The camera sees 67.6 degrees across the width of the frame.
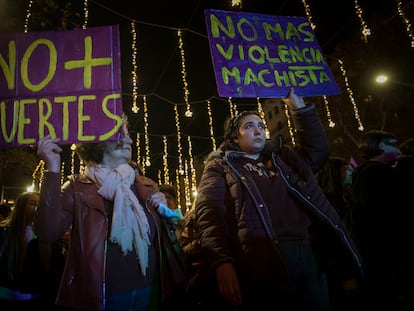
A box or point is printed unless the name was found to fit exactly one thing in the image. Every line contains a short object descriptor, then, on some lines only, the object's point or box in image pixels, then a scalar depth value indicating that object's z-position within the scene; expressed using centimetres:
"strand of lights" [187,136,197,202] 1773
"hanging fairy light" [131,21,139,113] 675
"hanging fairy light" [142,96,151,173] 1389
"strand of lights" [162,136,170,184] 1625
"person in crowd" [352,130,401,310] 296
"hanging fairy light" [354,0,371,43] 641
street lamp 1235
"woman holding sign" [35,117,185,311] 208
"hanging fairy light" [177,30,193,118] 834
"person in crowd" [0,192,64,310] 298
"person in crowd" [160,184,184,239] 491
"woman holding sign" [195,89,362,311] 214
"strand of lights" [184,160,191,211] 2202
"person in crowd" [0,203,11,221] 553
